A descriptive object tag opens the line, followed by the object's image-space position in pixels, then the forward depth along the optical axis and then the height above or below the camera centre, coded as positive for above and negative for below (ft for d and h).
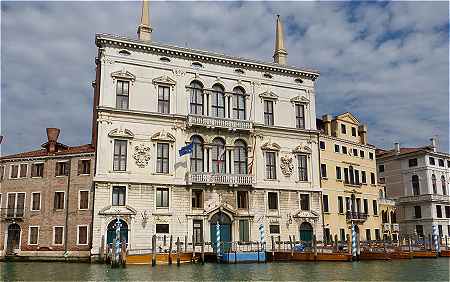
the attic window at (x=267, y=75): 111.45 +36.33
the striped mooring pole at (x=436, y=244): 107.55 -1.17
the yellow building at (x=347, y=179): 116.06 +14.60
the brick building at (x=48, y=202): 93.56 +7.73
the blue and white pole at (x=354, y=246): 86.53 -1.13
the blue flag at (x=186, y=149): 94.78 +17.18
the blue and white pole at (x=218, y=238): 88.38 +0.49
